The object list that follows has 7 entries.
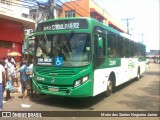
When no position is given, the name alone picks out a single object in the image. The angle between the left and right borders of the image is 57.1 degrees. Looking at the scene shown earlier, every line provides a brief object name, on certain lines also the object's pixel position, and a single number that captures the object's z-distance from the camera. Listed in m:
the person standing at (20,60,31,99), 5.95
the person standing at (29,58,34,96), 6.21
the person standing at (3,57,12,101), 7.59
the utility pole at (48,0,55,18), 9.46
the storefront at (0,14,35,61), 11.68
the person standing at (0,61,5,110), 4.77
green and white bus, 5.02
